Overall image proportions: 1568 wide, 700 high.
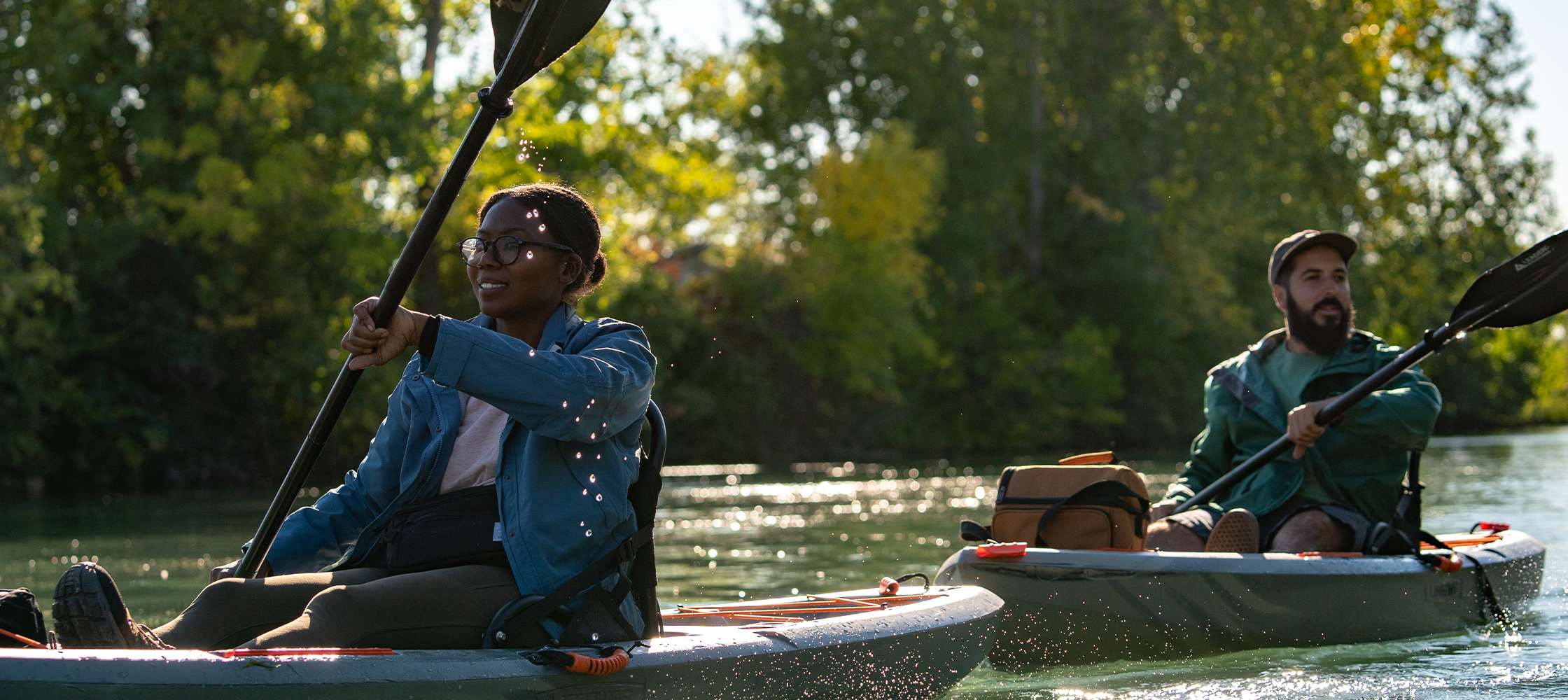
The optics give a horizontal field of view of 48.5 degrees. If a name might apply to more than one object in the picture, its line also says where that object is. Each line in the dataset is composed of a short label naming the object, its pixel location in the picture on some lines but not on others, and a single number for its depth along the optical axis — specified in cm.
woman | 336
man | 629
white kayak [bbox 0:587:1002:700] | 311
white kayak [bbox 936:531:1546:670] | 560
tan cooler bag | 582
